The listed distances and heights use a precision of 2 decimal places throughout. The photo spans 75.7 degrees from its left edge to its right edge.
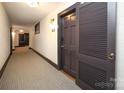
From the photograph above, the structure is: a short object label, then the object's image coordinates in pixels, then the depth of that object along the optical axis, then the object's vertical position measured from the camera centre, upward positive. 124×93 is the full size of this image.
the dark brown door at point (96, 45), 1.17 -0.06
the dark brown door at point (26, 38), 10.67 +0.55
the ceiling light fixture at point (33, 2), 2.02 +1.03
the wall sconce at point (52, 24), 2.98 +0.67
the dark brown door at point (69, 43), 2.21 -0.05
